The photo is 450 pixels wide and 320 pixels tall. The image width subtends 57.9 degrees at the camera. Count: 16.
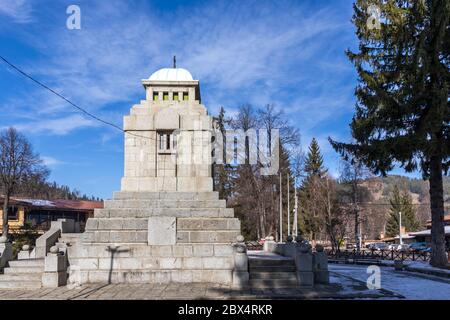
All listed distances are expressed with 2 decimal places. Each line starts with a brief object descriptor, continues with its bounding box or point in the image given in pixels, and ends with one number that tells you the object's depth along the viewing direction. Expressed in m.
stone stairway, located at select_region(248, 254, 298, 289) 13.12
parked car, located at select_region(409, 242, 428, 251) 58.22
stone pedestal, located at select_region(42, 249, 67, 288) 12.98
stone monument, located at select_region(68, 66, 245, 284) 13.67
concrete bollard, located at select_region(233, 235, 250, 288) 12.96
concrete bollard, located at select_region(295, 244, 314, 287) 13.10
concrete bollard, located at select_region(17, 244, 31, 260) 16.98
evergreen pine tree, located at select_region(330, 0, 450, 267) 19.62
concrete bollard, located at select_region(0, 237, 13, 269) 14.32
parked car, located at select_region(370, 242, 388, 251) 66.06
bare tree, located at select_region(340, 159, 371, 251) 39.00
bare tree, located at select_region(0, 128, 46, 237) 42.16
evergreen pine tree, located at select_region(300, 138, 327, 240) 47.77
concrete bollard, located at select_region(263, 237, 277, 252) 20.15
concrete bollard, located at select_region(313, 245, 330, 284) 13.80
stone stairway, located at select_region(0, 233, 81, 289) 13.12
